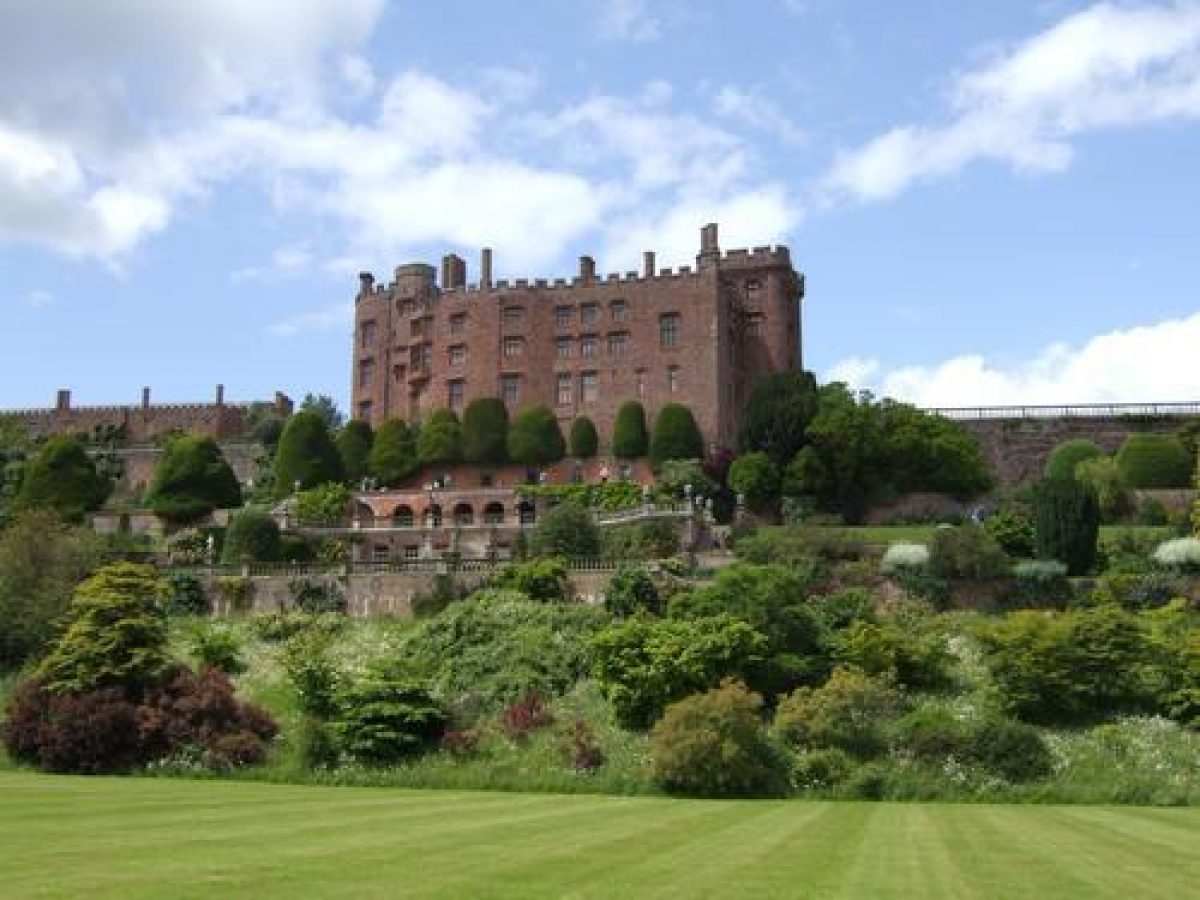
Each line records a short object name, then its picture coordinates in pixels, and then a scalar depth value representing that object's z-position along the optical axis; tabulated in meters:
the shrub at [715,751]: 26.22
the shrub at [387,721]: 29.44
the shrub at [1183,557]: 40.03
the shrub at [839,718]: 28.64
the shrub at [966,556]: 40.34
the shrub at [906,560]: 41.27
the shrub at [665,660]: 30.83
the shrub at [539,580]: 41.31
